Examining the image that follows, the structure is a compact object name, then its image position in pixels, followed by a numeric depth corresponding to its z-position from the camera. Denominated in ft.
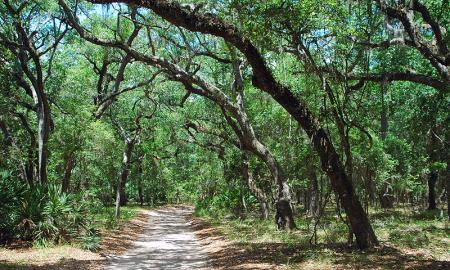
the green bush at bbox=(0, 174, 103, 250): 38.68
